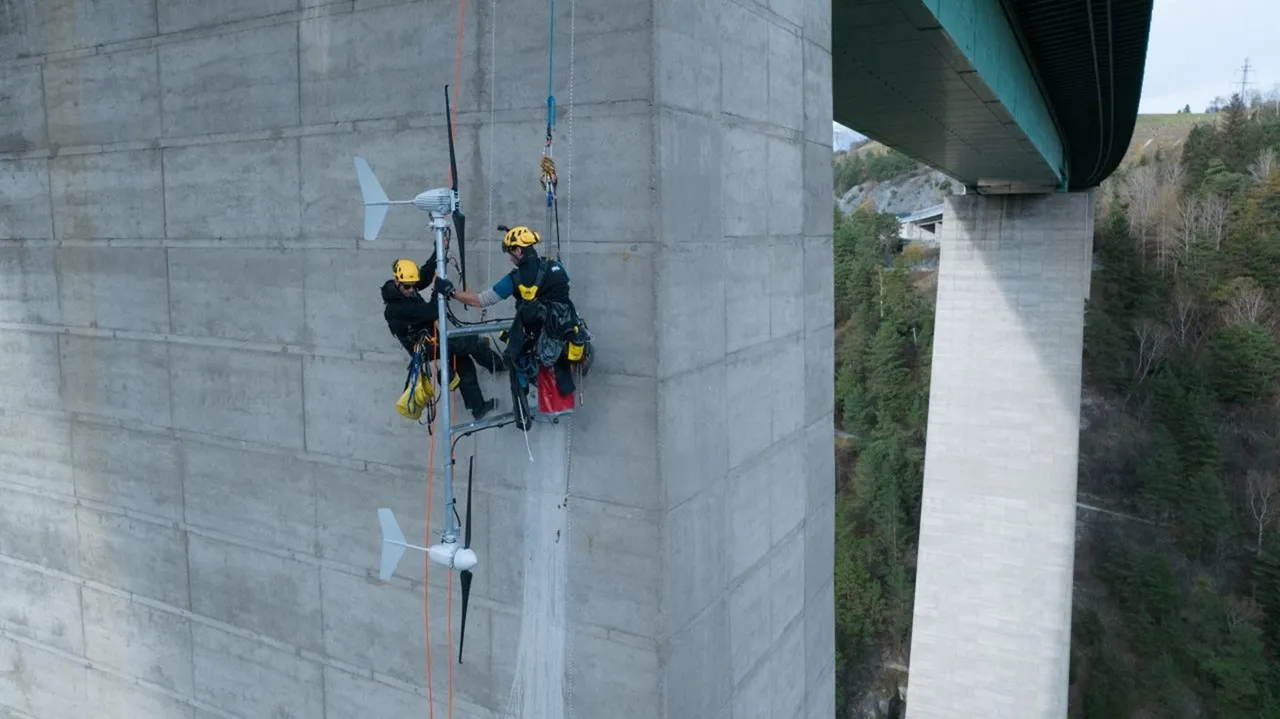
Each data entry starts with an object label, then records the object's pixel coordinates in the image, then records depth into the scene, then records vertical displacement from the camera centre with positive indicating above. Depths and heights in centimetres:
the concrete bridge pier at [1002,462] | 2670 -642
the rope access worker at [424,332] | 555 -40
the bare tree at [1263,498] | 4575 -1252
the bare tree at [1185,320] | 5316 -336
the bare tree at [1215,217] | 5682 +326
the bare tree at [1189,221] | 5662 +300
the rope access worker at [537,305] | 517 -21
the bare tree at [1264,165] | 5775 +685
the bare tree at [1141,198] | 5966 +495
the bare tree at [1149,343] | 5262 -472
